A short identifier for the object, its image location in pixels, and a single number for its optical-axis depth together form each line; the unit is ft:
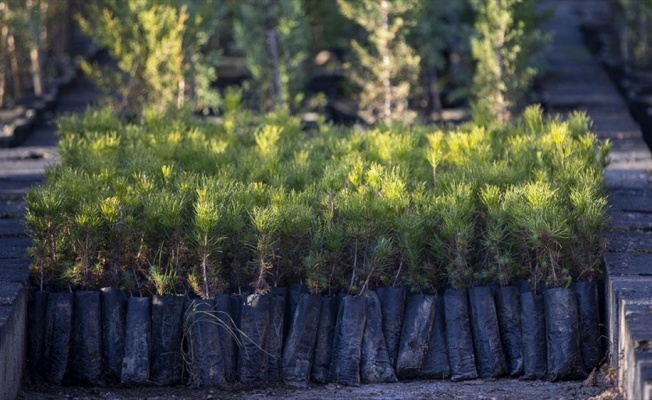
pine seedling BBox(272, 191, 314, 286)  36.58
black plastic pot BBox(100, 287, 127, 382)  35.60
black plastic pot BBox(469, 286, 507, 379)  35.86
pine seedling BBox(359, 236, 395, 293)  36.14
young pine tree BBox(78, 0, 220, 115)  61.62
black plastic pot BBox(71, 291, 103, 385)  35.45
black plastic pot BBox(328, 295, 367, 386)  35.40
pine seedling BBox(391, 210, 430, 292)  36.78
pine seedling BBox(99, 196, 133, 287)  36.40
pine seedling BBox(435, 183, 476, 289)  36.78
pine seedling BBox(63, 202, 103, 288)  36.06
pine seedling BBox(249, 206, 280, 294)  35.81
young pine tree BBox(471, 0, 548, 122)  63.82
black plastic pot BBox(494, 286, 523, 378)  36.01
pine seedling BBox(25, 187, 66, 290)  36.42
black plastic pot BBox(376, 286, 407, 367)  36.01
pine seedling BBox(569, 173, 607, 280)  36.68
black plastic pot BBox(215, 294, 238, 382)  35.19
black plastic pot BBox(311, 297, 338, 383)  35.81
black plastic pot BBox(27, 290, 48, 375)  35.63
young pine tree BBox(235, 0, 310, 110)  67.00
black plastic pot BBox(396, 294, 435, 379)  35.73
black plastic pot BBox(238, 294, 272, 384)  35.24
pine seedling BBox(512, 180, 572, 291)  35.88
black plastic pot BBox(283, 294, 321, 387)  35.50
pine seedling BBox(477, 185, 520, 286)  36.76
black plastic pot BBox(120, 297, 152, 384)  35.19
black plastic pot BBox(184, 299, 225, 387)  34.94
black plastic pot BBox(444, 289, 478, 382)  35.78
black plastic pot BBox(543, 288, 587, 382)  35.47
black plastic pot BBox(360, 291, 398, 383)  35.58
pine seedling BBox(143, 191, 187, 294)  36.32
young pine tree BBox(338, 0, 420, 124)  65.10
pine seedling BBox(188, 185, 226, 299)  35.47
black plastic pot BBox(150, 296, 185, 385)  35.40
